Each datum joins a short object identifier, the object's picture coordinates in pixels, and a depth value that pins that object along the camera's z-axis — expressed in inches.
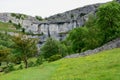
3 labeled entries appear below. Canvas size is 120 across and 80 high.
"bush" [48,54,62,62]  3691.4
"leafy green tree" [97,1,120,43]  3534.9
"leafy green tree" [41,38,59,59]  4898.1
